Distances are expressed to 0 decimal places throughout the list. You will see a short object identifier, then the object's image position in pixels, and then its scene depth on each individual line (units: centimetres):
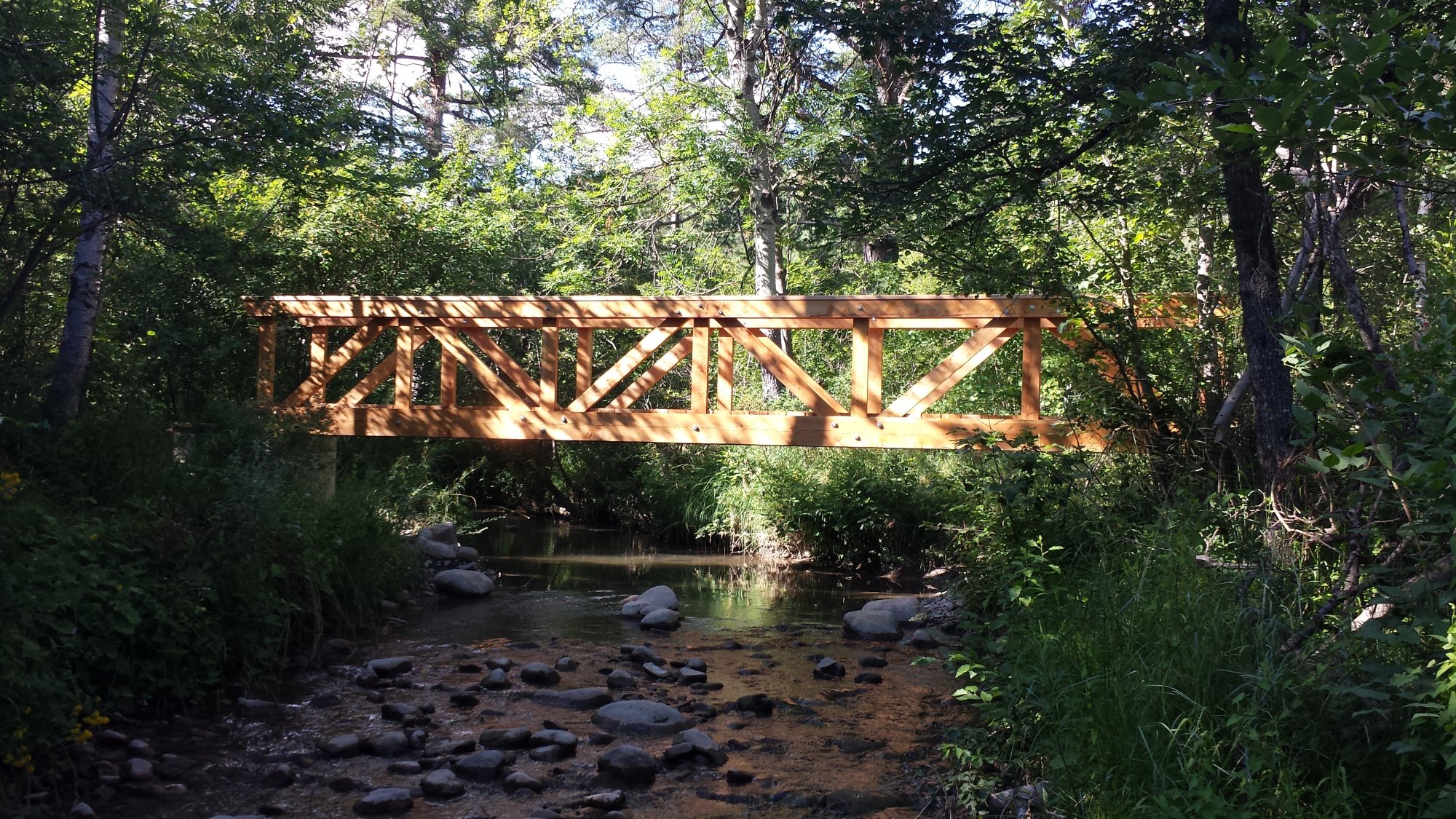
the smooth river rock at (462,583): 909
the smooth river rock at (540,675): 648
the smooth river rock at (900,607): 818
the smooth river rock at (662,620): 807
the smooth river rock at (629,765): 484
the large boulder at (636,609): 846
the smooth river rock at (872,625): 784
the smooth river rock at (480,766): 486
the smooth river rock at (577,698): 605
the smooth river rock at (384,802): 440
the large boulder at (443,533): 1047
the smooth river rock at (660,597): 860
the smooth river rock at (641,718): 561
